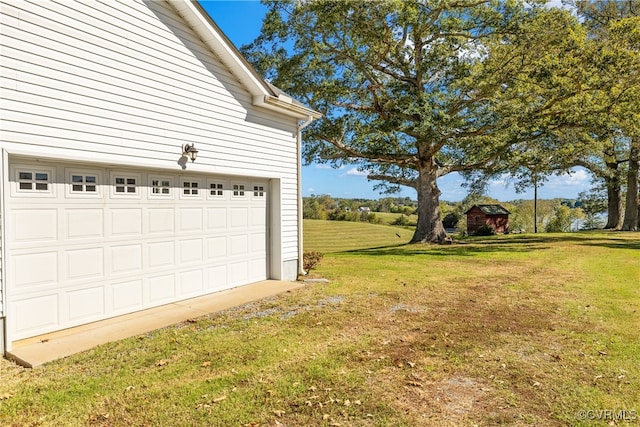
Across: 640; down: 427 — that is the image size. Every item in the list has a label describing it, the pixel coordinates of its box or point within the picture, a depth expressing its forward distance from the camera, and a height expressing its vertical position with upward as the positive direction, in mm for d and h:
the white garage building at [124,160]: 4969 +796
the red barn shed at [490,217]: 38312 -984
